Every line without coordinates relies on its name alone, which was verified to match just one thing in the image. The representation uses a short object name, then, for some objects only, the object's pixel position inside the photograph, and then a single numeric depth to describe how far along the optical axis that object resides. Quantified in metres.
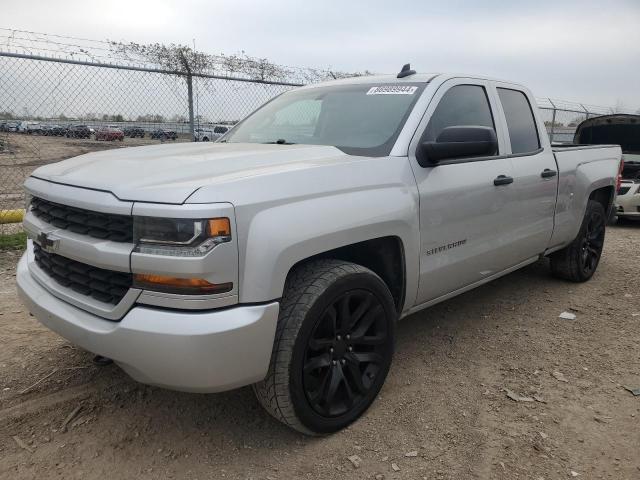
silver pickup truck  2.02
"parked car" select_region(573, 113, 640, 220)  8.11
